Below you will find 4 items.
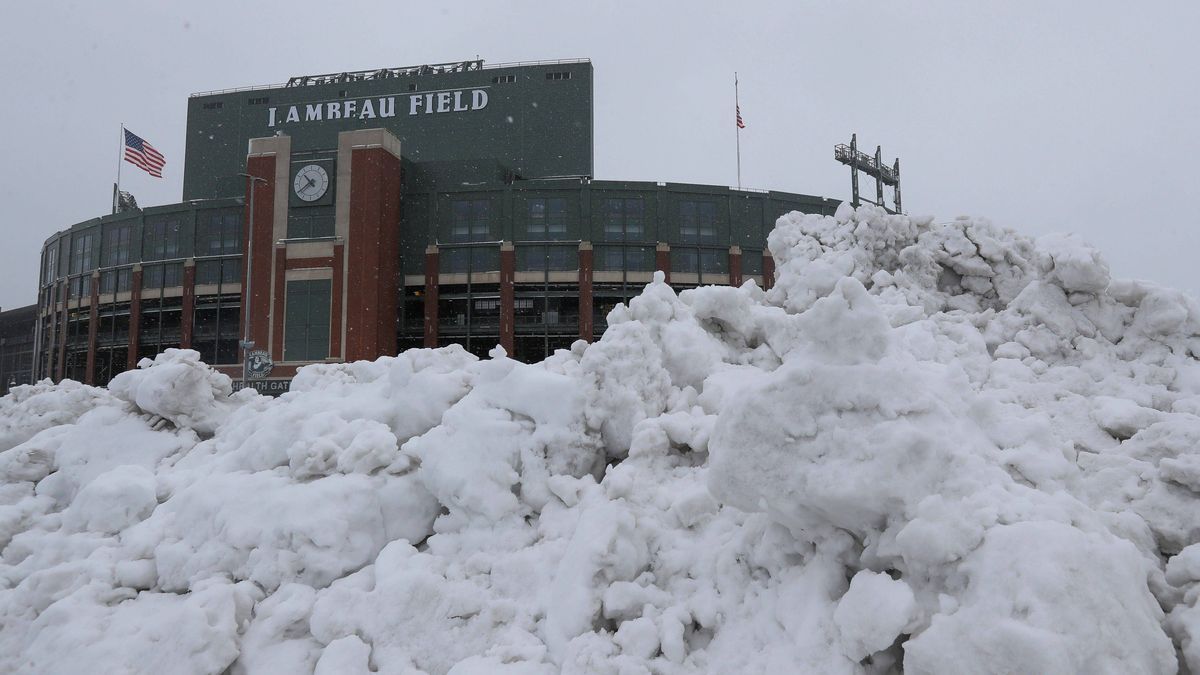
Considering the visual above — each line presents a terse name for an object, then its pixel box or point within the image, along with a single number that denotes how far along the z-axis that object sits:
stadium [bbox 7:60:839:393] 36.84
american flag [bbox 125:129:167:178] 35.50
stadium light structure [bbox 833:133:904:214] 43.75
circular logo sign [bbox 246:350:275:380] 28.74
